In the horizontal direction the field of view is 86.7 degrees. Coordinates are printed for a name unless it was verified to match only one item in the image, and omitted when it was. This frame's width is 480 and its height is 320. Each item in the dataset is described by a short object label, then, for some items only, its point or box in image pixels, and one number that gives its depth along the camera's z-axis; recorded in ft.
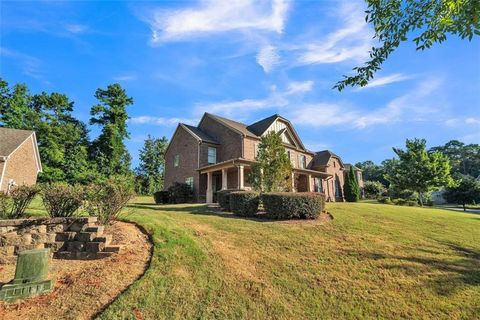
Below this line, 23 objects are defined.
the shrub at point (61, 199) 22.49
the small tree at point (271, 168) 44.78
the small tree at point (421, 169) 87.76
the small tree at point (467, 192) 118.55
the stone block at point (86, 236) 19.86
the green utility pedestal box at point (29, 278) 14.39
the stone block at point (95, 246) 19.25
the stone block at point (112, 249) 19.20
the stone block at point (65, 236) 20.36
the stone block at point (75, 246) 19.59
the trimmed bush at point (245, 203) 37.32
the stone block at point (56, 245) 19.95
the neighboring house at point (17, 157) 69.26
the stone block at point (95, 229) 20.50
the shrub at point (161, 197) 70.44
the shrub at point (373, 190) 136.56
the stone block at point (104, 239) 19.56
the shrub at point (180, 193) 68.95
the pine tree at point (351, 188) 94.99
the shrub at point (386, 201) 87.41
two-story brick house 70.49
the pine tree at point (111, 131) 119.55
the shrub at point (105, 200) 23.49
